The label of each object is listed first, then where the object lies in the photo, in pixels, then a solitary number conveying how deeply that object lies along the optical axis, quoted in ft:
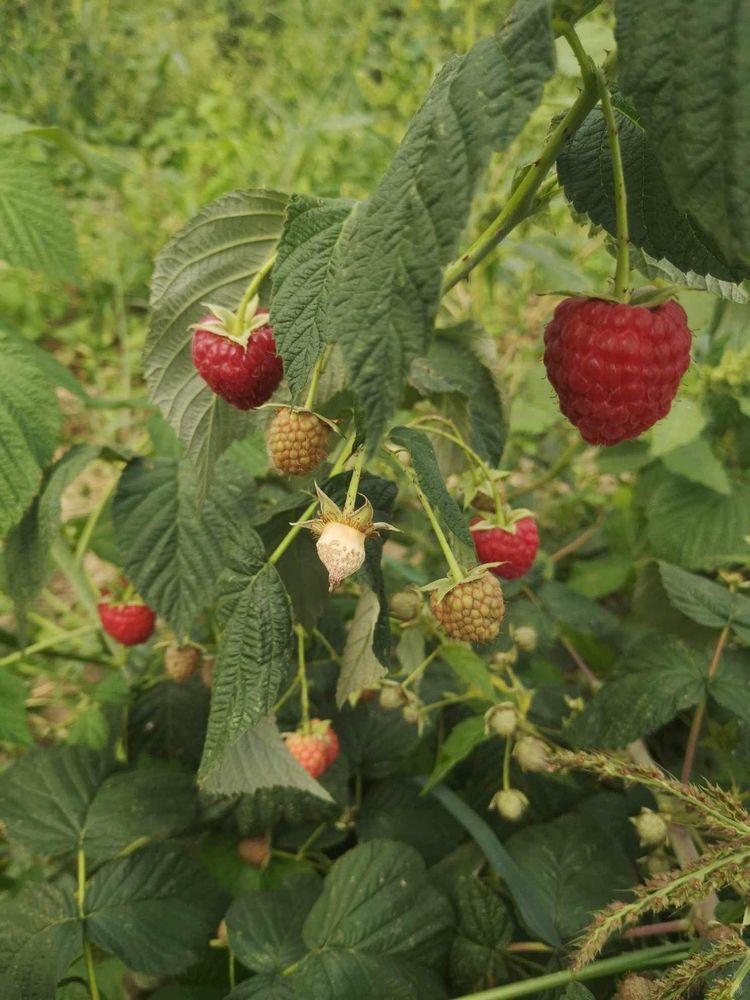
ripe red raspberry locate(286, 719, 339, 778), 0.88
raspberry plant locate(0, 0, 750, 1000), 0.52
